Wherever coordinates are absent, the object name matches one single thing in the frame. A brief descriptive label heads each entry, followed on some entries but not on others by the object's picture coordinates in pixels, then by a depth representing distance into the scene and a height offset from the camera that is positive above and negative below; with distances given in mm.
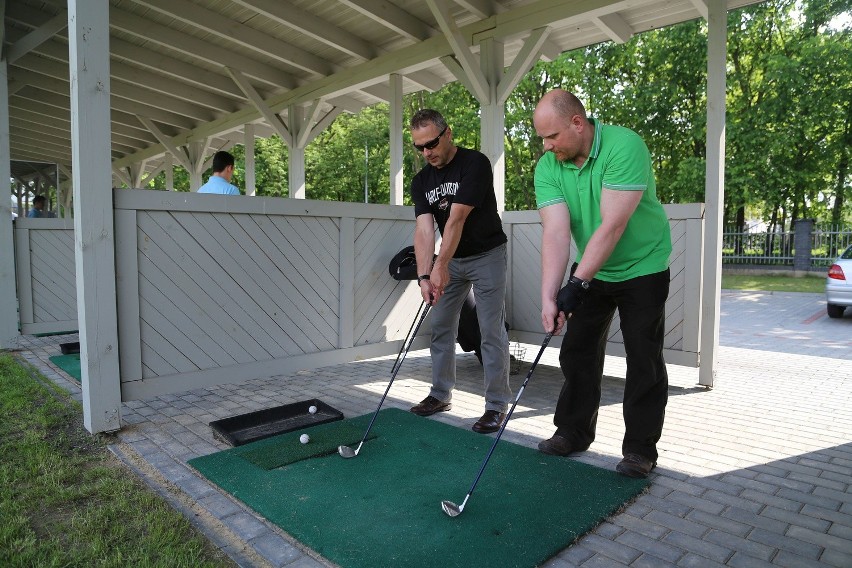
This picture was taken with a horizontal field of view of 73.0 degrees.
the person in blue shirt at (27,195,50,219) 8938 +525
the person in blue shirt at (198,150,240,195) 4871 +568
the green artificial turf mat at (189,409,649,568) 2043 -1091
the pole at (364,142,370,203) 24905 +3703
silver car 8570 -680
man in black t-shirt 3338 +16
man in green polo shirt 2521 -34
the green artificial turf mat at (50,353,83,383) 4761 -1082
